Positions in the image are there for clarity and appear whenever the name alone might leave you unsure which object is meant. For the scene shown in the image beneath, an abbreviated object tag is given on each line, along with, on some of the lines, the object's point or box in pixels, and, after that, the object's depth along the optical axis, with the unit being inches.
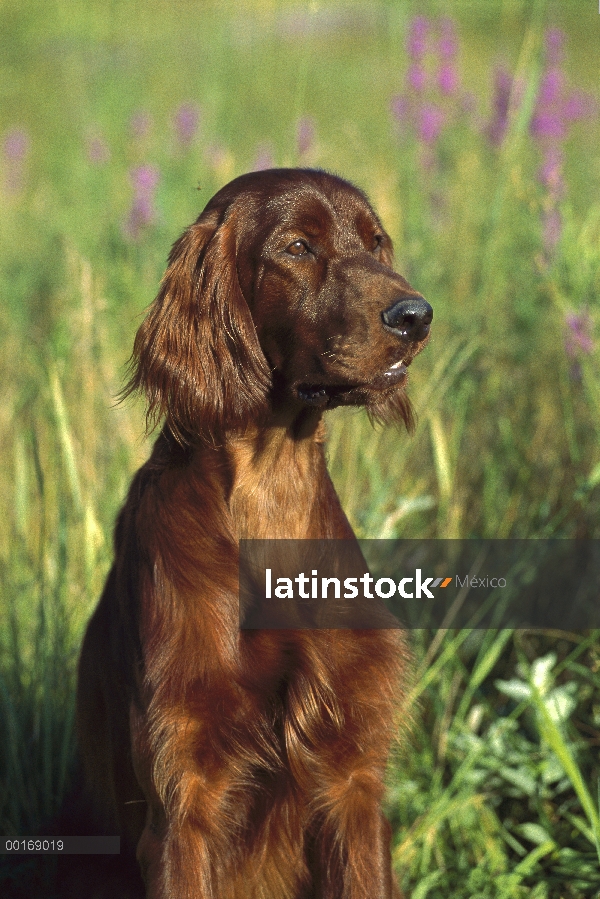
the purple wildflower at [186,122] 327.3
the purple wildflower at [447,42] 271.1
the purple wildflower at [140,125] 341.7
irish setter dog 147.6
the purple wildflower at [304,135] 229.5
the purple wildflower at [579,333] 214.4
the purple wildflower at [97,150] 328.8
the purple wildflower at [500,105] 258.2
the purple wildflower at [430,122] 275.4
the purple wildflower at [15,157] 453.7
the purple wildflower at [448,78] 276.2
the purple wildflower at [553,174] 229.6
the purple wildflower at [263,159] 290.7
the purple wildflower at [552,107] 264.1
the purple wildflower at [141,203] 291.1
